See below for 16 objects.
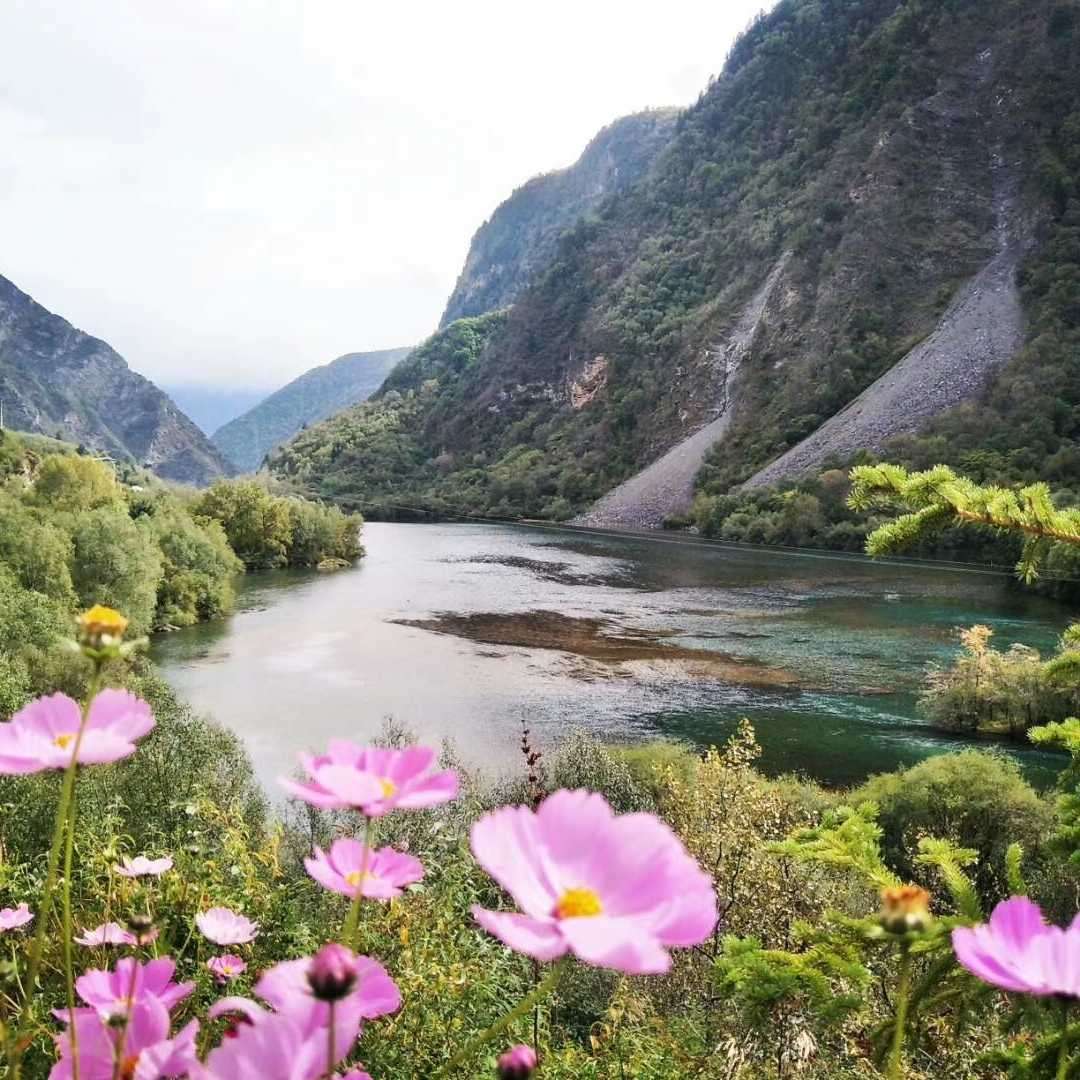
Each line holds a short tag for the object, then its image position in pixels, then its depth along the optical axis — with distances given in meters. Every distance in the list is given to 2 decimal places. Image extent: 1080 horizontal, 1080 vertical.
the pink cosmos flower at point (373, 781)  0.70
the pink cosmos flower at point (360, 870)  0.84
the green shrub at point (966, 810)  10.88
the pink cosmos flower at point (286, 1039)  0.63
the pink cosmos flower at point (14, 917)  1.13
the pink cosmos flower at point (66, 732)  0.75
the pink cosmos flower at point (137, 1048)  0.70
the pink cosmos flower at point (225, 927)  1.10
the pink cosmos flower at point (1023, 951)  0.73
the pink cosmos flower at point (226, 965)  1.20
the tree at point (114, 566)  23.81
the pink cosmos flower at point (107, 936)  1.17
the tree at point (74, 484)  33.06
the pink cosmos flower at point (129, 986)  0.81
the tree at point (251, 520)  45.16
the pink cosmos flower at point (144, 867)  1.27
